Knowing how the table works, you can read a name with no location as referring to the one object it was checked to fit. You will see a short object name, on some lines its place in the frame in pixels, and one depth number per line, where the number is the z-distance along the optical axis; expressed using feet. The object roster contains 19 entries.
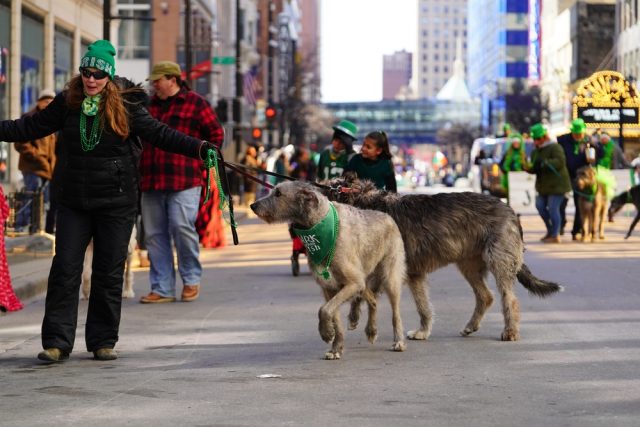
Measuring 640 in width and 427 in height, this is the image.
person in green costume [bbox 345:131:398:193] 42.04
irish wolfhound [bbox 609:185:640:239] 78.49
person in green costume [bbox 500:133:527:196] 107.34
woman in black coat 30.48
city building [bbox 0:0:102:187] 103.70
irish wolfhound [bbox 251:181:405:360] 30.83
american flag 242.58
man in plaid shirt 43.65
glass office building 602.03
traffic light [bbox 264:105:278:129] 203.44
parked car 139.44
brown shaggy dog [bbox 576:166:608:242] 77.10
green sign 131.75
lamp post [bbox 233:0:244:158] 161.68
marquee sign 145.69
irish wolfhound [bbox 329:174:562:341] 34.27
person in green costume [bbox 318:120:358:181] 48.55
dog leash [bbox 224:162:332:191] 32.13
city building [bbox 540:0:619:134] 322.55
